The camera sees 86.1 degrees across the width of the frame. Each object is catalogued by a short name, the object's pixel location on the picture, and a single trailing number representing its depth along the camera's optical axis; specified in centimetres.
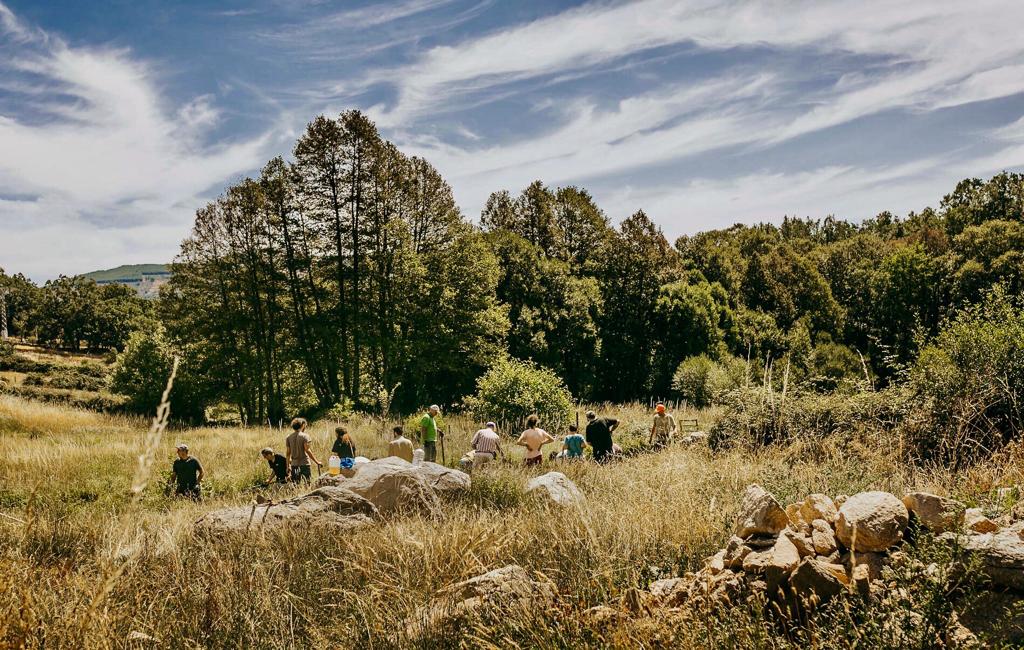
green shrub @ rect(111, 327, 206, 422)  3036
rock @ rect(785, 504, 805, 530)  410
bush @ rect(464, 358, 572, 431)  1792
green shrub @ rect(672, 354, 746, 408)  2908
